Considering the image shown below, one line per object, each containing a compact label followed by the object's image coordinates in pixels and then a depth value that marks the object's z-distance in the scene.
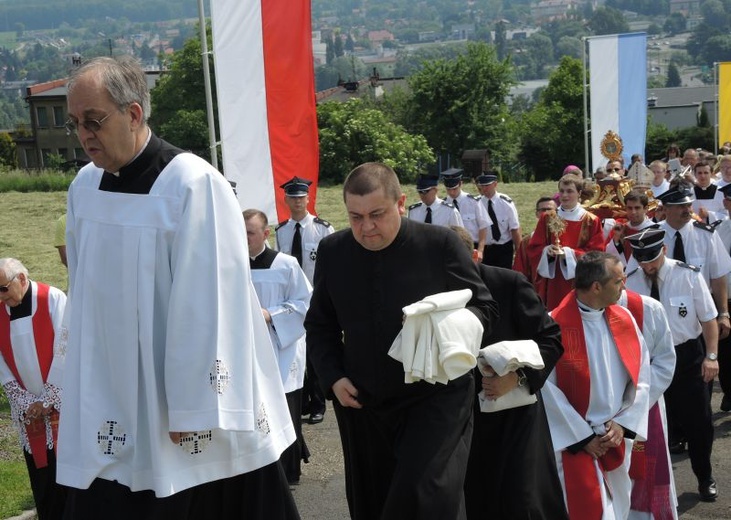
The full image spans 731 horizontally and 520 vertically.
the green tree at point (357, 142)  42.34
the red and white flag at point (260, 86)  9.24
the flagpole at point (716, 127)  25.21
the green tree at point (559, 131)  69.38
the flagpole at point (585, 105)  19.81
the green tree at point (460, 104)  68.31
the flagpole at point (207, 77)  9.55
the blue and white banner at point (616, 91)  18.94
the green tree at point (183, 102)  72.44
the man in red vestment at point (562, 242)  10.42
